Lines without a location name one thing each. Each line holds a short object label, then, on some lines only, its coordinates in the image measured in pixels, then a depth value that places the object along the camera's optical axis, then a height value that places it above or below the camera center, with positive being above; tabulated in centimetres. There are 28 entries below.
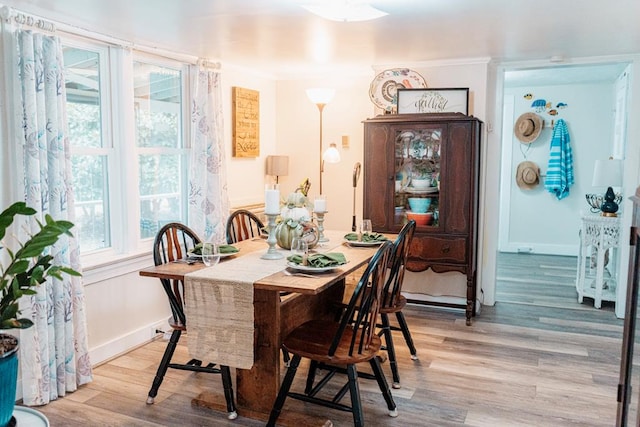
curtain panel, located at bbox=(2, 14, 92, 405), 287 -12
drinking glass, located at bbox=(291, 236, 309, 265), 284 -45
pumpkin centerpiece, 313 -36
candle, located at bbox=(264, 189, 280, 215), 281 -21
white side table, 482 -85
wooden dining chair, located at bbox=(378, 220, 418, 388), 311 -80
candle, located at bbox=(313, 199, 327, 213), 348 -29
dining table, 251 -74
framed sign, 449 +51
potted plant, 174 -42
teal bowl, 448 -35
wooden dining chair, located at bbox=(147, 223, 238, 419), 278 -91
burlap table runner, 252 -73
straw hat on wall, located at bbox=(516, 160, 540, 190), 736 -18
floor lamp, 478 +56
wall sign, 482 +35
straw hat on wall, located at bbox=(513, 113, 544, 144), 726 +47
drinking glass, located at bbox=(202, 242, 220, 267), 275 -48
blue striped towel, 710 +0
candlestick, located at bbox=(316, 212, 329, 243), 353 -42
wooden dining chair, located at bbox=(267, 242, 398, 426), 246 -88
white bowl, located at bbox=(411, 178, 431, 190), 448 -18
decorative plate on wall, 466 +66
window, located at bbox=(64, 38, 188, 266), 352 +11
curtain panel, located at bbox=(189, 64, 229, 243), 424 +3
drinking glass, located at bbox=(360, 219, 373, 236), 362 -44
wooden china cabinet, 430 -18
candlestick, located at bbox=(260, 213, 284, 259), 295 -46
